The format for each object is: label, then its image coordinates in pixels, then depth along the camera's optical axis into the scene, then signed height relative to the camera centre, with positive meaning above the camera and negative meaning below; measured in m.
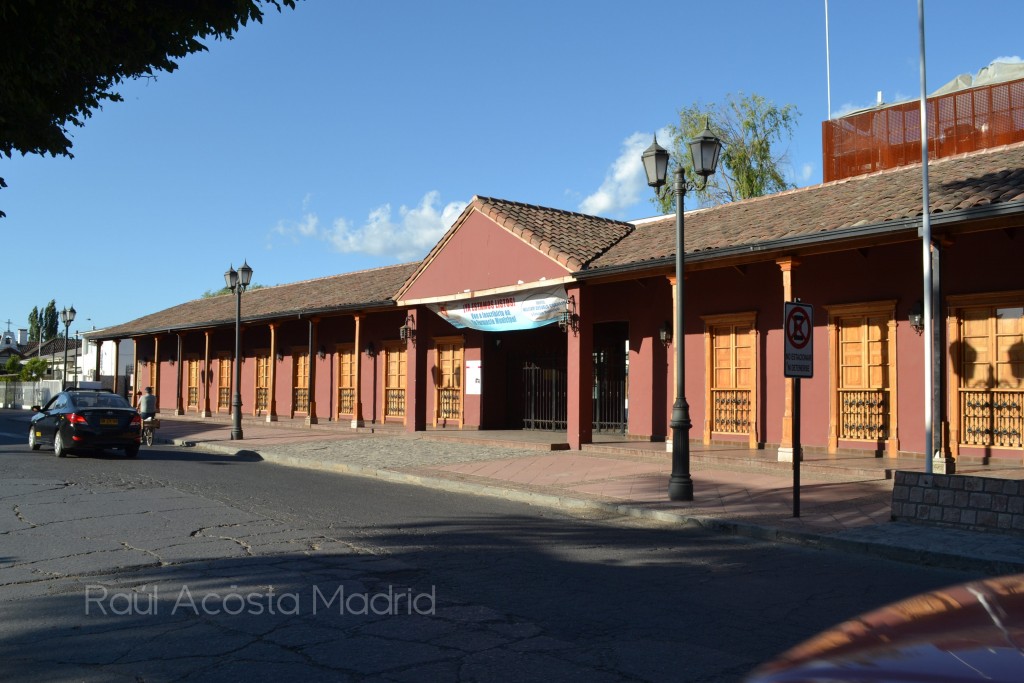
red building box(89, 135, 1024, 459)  13.03 +1.21
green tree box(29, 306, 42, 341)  111.44 +6.86
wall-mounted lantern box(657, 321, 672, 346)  17.59 +0.95
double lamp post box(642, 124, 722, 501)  11.13 +1.11
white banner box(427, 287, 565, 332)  18.30 +1.53
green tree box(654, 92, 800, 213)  39.00 +10.02
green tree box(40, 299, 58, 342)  108.69 +7.19
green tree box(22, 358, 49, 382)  55.00 +0.45
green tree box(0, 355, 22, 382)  65.25 +0.76
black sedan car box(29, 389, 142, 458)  16.91 -0.94
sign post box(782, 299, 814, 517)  9.68 +0.35
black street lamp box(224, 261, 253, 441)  21.42 +2.26
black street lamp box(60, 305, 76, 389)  34.56 +2.45
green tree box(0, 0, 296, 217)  7.41 +3.07
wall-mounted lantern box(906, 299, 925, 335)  13.55 +1.03
